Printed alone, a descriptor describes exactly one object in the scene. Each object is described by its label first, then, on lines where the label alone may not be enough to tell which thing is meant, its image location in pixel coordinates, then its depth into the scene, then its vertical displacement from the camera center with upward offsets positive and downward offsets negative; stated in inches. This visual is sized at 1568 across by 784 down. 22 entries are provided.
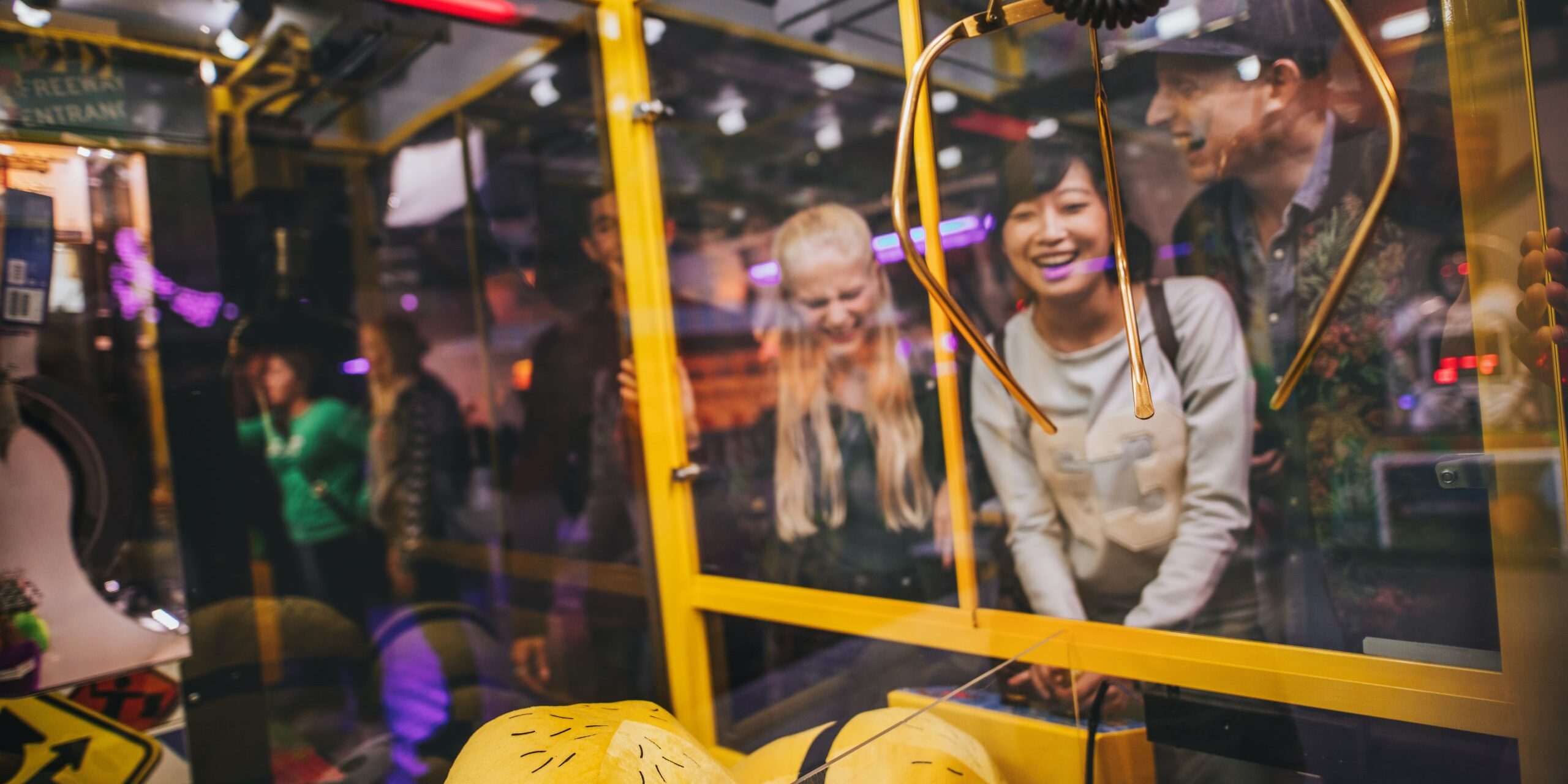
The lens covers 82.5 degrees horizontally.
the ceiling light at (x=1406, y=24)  47.0 +16.0
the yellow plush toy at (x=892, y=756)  41.3 -18.5
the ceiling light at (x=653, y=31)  83.0 +34.4
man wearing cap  49.1 +3.6
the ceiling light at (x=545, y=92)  85.7 +30.6
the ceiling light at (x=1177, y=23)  54.4 +20.0
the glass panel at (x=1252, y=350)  46.9 -0.5
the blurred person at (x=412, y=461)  77.6 -3.1
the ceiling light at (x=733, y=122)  79.7 +24.3
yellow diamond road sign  58.4 -19.2
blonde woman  69.5 -4.2
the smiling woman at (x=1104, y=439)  54.7 -5.4
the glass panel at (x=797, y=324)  70.2 +5.4
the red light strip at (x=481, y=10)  80.8 +37.7
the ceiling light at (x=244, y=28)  70.0 +32.7
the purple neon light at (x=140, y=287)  63.9 +12.0
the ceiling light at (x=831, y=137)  72.7 +20.2
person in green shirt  71.7 -3.1
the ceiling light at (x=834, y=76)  71.7 +24.9
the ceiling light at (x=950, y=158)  64.4 +15.4
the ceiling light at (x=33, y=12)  60.3 +30.6
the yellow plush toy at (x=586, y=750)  38.1 -15.1
